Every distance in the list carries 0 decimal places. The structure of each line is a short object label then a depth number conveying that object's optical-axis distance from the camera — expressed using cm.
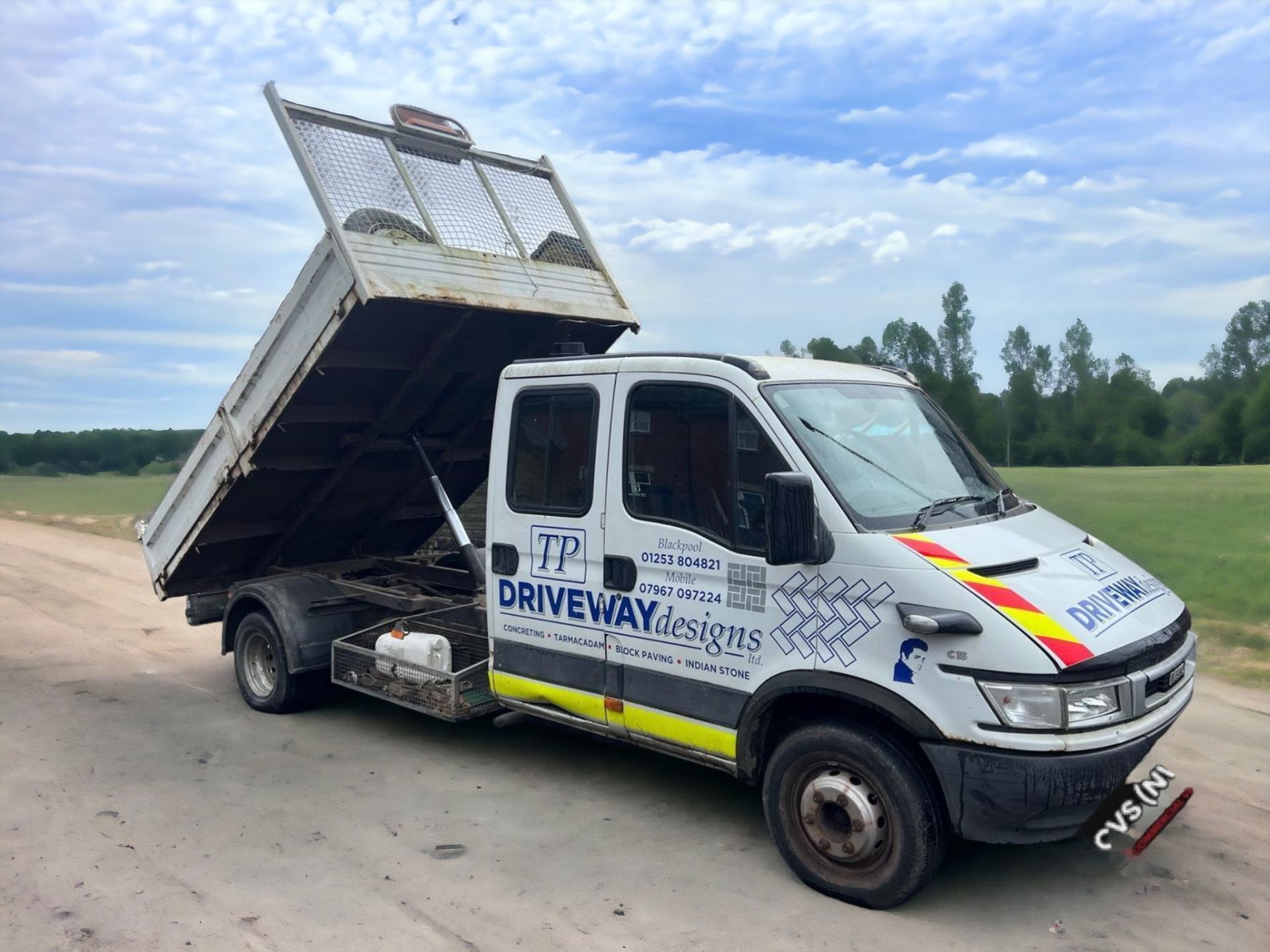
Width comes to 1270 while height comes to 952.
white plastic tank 618
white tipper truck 398
